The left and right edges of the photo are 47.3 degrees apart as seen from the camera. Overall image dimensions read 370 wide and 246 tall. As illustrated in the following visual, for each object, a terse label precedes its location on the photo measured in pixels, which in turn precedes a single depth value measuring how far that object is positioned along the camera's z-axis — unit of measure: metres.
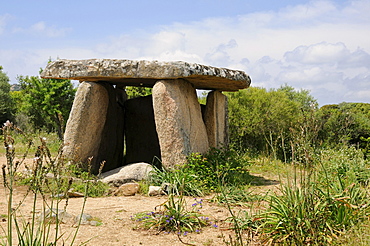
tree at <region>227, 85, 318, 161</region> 13.59
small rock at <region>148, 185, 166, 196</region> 7.70
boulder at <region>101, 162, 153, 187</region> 8.46
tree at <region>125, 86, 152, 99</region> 16.81
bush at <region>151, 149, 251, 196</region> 7.64
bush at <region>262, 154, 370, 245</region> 4.35
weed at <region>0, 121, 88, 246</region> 2.85
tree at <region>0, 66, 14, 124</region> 24.14
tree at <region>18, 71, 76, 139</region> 19.66
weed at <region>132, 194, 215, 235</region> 5.19
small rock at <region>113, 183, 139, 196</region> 7.81
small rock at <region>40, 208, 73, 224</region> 5.26
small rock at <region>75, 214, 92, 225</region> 5.42
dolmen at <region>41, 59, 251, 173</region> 8.24
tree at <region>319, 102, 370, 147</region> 14.42
